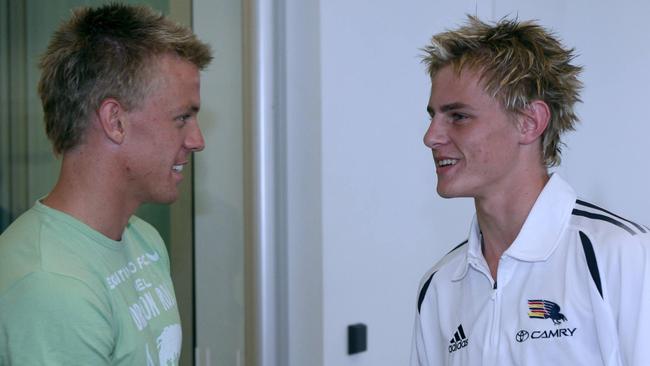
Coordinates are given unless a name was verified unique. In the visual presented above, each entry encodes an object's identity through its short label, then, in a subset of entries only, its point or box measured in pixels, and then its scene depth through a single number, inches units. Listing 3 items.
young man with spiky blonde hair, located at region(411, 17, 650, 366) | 48.3
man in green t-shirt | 41.8
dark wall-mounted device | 86.2
